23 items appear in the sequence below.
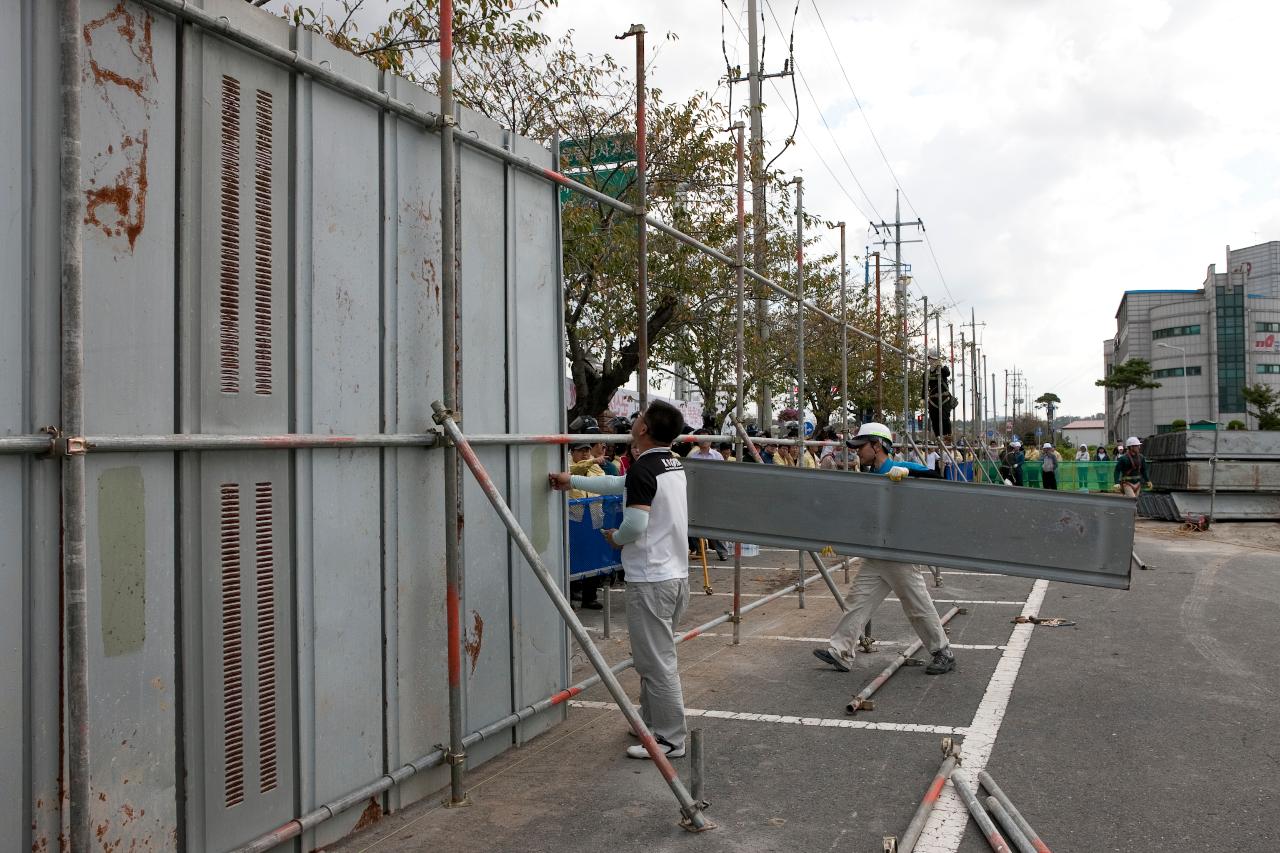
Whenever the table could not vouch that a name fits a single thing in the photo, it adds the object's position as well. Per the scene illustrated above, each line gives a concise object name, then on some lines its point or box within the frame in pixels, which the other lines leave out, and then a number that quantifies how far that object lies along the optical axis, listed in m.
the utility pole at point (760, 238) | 15.46
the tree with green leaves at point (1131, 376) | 72.56
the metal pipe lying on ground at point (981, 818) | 4.12
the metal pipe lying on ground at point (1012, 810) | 4.07
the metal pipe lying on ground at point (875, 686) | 6.42
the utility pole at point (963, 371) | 37.12
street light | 89.38
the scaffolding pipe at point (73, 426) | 3.06
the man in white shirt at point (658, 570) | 5.28
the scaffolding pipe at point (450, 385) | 4.78
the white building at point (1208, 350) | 96.38
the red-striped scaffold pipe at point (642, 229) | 6.75
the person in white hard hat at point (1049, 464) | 31.44
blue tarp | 9.68
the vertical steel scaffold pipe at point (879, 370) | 12.60
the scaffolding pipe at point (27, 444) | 2.99
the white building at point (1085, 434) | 140.04
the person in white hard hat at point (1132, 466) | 21.02
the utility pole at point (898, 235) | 57.34
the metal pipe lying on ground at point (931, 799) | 4.21
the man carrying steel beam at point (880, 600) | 7.41
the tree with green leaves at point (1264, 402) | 61.12
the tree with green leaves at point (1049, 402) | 109.60
